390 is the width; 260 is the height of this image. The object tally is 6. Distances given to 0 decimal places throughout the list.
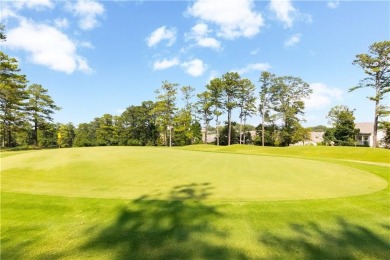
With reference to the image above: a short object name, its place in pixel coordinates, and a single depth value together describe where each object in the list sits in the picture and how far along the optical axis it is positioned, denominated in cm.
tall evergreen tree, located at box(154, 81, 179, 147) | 5875
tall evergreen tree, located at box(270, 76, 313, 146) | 6116
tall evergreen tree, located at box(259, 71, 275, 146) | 6088
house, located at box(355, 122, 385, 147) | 6660
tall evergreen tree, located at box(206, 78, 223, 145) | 5975
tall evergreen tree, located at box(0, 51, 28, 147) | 3872
